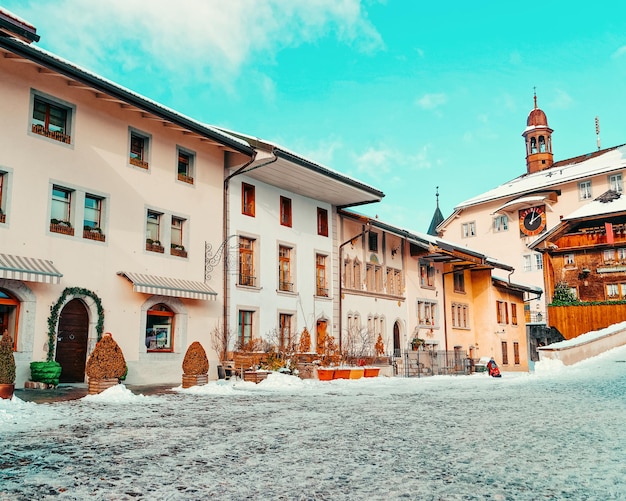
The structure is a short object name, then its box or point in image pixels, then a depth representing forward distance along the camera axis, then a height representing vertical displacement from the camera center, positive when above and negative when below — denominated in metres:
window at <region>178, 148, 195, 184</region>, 22.38 +6.76
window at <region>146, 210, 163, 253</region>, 20.75 +4.02
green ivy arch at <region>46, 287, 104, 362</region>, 17.02 +1.08
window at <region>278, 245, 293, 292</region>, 26.38 +3.37
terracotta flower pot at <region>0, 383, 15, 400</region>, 11.57 -0.76
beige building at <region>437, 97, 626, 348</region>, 50.57 +12.19
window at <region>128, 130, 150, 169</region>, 20.58 +6.79
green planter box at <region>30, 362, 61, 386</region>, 16.11 -0.61
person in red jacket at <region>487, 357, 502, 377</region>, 27.05 -1.17
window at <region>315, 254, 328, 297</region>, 28.42 +3.32
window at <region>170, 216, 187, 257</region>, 21.62 +3.96
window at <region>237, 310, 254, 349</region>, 23.87 +0.81
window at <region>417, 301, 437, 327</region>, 36.03 +1.92
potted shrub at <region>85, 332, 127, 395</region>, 13.95 -0.40
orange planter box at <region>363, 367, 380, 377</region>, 24.86 -1.06
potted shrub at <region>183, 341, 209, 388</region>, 17.14 -0.54
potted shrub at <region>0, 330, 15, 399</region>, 11.63 -0.36
